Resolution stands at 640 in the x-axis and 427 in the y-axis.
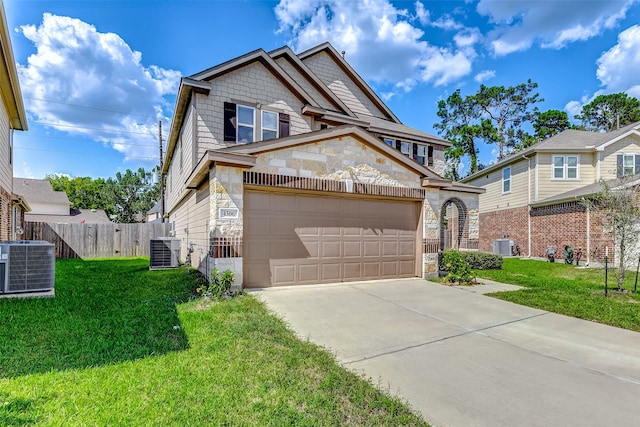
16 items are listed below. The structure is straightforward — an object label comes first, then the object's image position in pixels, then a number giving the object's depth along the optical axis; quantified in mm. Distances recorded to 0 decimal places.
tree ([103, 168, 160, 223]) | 42875
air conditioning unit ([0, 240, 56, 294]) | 5875
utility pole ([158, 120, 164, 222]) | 20836
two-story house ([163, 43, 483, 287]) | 7043
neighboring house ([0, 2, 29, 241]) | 6509
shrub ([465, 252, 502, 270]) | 12273
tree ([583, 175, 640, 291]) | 7793
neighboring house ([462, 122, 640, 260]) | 14844
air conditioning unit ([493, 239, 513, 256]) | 17750
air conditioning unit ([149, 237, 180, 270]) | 10914
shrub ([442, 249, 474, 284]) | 8844
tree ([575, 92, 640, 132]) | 30891
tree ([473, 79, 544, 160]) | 33719
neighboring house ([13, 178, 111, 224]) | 28141
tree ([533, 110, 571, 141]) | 31672
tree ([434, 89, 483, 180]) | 31766
